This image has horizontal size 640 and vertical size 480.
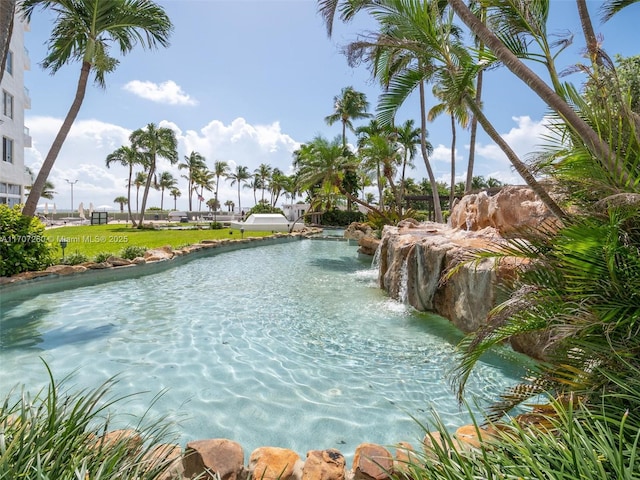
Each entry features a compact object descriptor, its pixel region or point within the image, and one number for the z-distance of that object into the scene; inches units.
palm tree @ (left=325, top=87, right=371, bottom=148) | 1312.7
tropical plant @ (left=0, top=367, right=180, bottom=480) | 53.5
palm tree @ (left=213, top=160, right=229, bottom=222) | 2397.9
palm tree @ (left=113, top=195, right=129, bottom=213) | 3225.9
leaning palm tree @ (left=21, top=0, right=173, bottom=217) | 358.9
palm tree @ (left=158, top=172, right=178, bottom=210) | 2493.8
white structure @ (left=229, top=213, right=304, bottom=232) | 1078.9
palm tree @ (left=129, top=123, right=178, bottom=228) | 1200.8
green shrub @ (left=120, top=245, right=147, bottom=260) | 421.1
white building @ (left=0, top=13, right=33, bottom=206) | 830.5
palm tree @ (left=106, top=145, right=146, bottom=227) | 1227.5
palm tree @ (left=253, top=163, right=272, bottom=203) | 2524.1
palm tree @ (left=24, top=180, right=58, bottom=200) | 2816.4
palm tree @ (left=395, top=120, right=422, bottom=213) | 1029.3
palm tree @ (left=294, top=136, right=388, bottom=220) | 869.8
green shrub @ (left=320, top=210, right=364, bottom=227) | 1412.4
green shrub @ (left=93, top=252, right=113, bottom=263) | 386.0
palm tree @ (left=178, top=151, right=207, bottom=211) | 2071.7
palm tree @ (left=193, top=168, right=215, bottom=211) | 2124.3
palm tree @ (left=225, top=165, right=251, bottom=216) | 2598.9
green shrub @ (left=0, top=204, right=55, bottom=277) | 299.4
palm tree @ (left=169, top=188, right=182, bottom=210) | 2930.1
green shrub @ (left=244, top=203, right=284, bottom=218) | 1648.1
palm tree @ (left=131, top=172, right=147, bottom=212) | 2182.6
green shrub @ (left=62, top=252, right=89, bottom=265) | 362.9
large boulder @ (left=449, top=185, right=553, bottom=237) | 285.9
